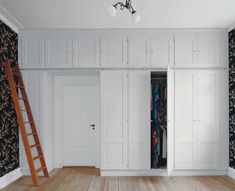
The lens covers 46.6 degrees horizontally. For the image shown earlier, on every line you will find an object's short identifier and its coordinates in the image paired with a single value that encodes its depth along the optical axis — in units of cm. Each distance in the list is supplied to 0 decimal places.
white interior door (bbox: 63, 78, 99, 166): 620
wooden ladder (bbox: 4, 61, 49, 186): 473
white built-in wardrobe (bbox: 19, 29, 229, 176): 536
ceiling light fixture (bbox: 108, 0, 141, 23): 309
